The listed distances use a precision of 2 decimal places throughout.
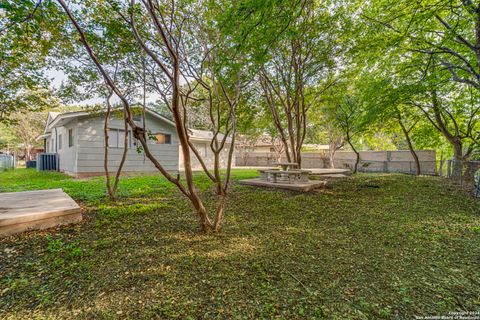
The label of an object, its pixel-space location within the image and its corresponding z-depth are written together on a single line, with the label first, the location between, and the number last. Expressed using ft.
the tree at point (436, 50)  16.94
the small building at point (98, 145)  30.63
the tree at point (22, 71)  11.15
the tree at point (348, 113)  37.35
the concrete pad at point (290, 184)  21.17
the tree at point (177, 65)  8.00
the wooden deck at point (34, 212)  9.23
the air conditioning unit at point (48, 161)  41.19
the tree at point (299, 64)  20.59
